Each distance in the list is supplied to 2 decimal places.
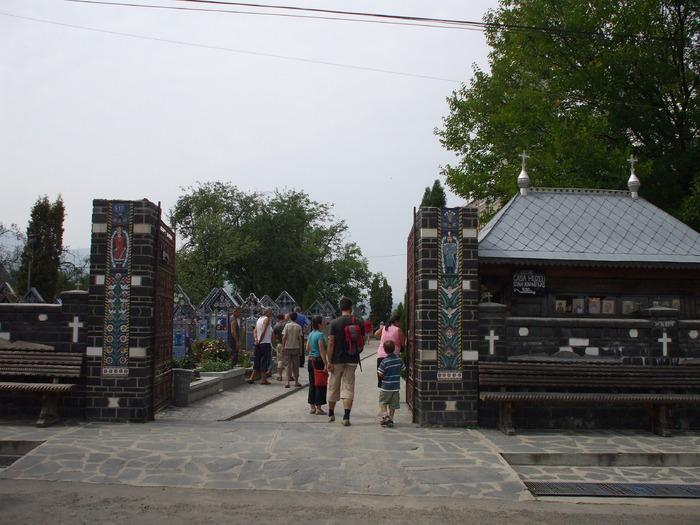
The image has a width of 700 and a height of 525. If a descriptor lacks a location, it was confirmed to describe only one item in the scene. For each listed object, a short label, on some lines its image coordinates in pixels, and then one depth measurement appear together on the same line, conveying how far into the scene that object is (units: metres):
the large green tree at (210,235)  37.06
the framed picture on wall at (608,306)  13.19
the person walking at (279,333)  15.88
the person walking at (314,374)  10.91
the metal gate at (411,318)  10.49
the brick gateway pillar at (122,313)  9.62
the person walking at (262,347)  14.75
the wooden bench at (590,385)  9.39
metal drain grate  6.86
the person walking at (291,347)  14.09
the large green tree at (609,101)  19.34
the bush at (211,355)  14.78
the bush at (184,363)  13.05
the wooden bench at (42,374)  9.18
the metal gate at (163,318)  10.12
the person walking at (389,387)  9.77
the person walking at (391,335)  11.25
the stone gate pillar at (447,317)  9.75
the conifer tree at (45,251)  36.53
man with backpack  9.89
